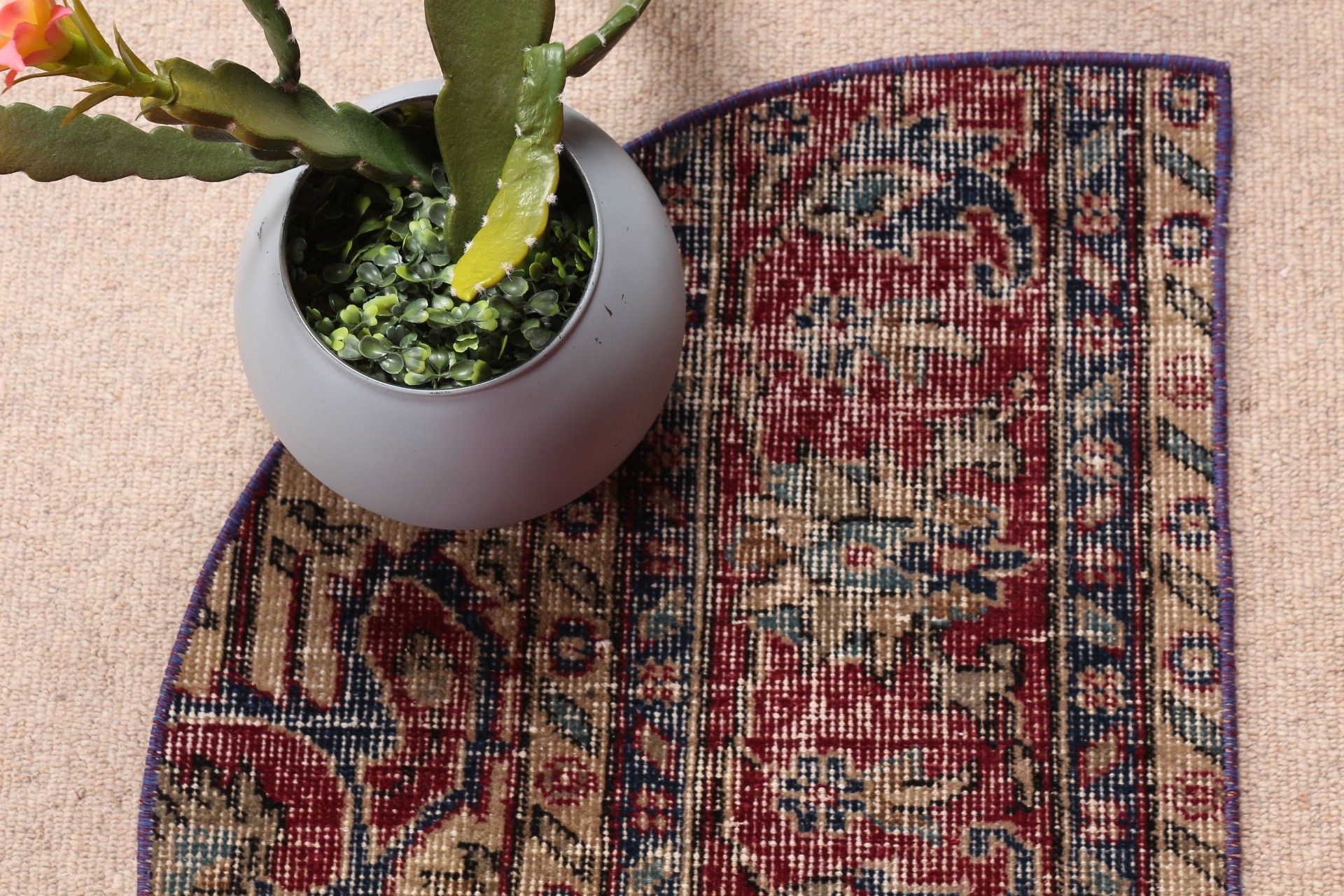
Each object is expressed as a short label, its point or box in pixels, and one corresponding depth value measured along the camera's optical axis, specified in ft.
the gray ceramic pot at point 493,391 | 4.39
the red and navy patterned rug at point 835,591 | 4.81
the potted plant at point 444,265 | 4.26
